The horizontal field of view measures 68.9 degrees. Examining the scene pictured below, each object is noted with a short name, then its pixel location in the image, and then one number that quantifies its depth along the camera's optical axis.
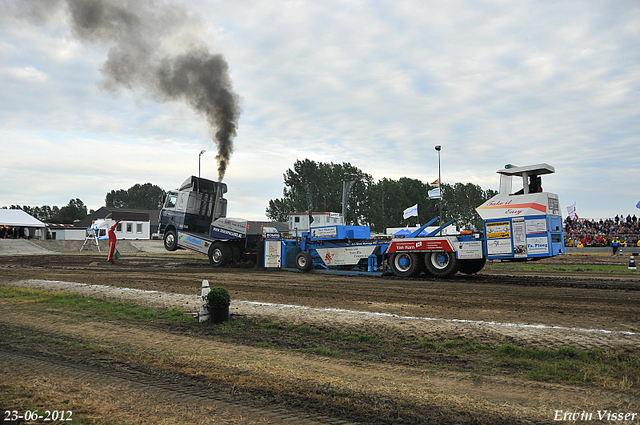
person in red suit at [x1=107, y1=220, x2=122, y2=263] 25.28
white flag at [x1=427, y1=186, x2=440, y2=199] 33.49
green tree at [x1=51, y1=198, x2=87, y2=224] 100.44
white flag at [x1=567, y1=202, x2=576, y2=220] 52.12
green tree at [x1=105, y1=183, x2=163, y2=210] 155.62
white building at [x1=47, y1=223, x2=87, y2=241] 62.81
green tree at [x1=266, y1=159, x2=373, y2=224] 83.00
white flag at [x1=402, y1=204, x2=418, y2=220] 34.38
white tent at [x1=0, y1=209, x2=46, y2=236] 53.09
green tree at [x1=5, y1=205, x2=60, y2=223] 147.74
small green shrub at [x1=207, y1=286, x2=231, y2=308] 8.41
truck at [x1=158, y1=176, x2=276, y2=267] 22.64
